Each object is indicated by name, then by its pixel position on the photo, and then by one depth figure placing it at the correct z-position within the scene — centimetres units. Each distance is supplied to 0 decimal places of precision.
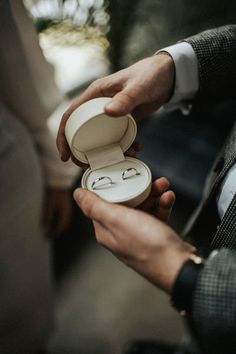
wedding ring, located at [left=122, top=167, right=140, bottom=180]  52
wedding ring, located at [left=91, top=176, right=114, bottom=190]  51
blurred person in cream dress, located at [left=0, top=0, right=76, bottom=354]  73
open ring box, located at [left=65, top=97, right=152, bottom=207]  49
